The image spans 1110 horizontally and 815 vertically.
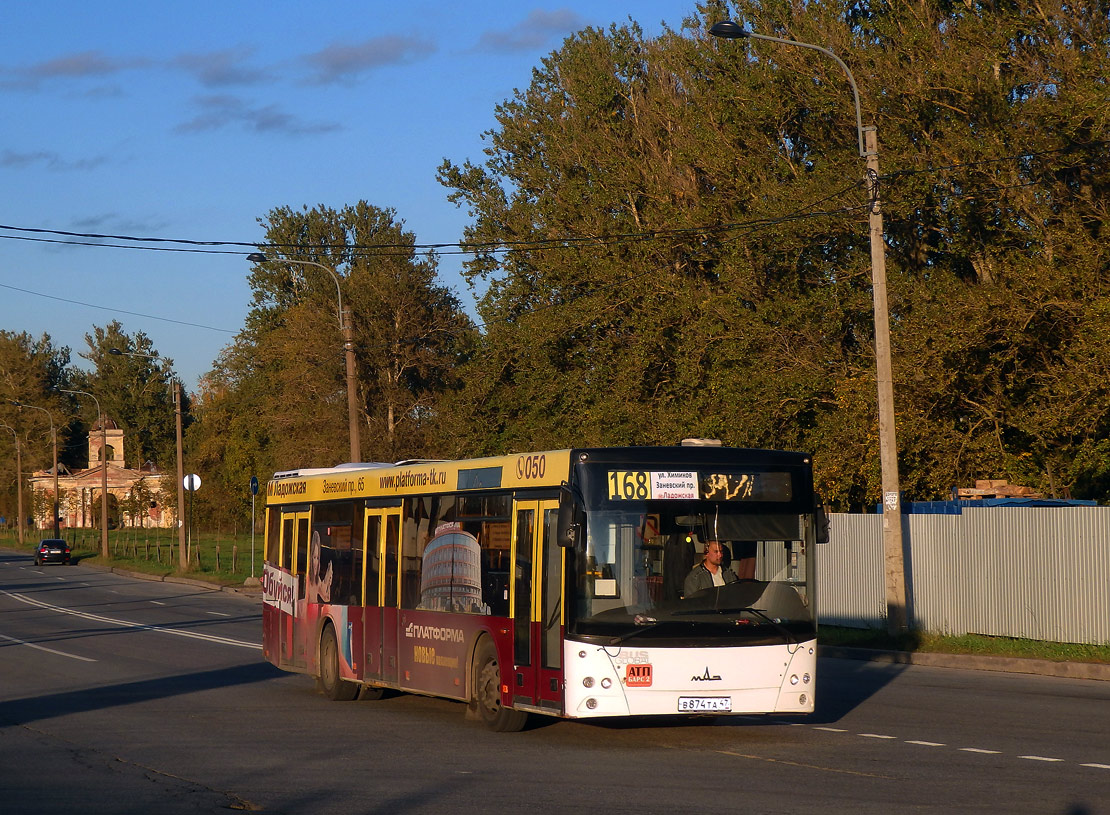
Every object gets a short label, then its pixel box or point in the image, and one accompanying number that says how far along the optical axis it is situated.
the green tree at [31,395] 142.38
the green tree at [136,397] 151.12
